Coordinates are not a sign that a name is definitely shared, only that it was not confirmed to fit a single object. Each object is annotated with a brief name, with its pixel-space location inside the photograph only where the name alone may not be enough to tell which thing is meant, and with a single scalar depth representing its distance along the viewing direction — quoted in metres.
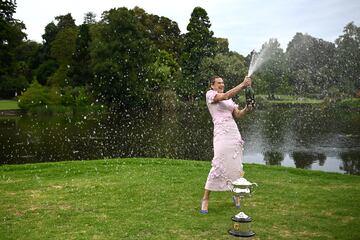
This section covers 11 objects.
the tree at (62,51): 67.16
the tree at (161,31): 79.62
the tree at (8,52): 51.66
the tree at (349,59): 56.59
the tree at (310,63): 60.28
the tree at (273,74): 61.53
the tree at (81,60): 66.94
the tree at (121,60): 57.97
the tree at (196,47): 60.91
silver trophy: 6.90
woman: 8.36
